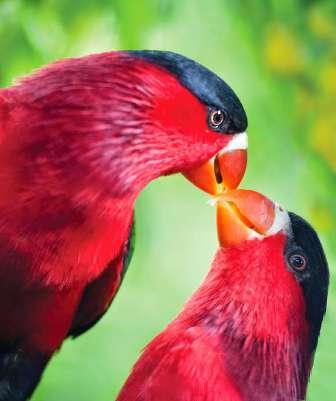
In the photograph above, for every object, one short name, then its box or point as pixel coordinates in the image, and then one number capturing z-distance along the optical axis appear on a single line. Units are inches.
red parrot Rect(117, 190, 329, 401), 79.7
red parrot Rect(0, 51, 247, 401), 79.3
